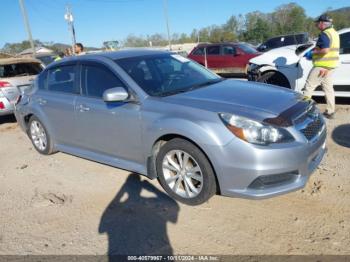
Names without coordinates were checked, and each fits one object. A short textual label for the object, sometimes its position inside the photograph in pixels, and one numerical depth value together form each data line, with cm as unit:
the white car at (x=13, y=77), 820
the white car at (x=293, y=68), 738
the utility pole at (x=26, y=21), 2552
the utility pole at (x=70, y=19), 2569
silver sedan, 340
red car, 1538
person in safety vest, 631
